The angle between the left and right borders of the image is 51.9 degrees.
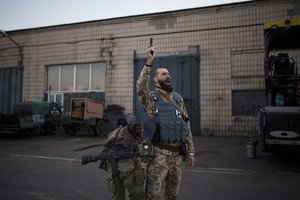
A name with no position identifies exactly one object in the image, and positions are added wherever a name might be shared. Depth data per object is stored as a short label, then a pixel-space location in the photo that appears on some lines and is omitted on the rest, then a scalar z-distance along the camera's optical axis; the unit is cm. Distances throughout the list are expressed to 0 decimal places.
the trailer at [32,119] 1461
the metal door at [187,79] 1566
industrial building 1480
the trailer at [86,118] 1495
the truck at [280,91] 695
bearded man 341
